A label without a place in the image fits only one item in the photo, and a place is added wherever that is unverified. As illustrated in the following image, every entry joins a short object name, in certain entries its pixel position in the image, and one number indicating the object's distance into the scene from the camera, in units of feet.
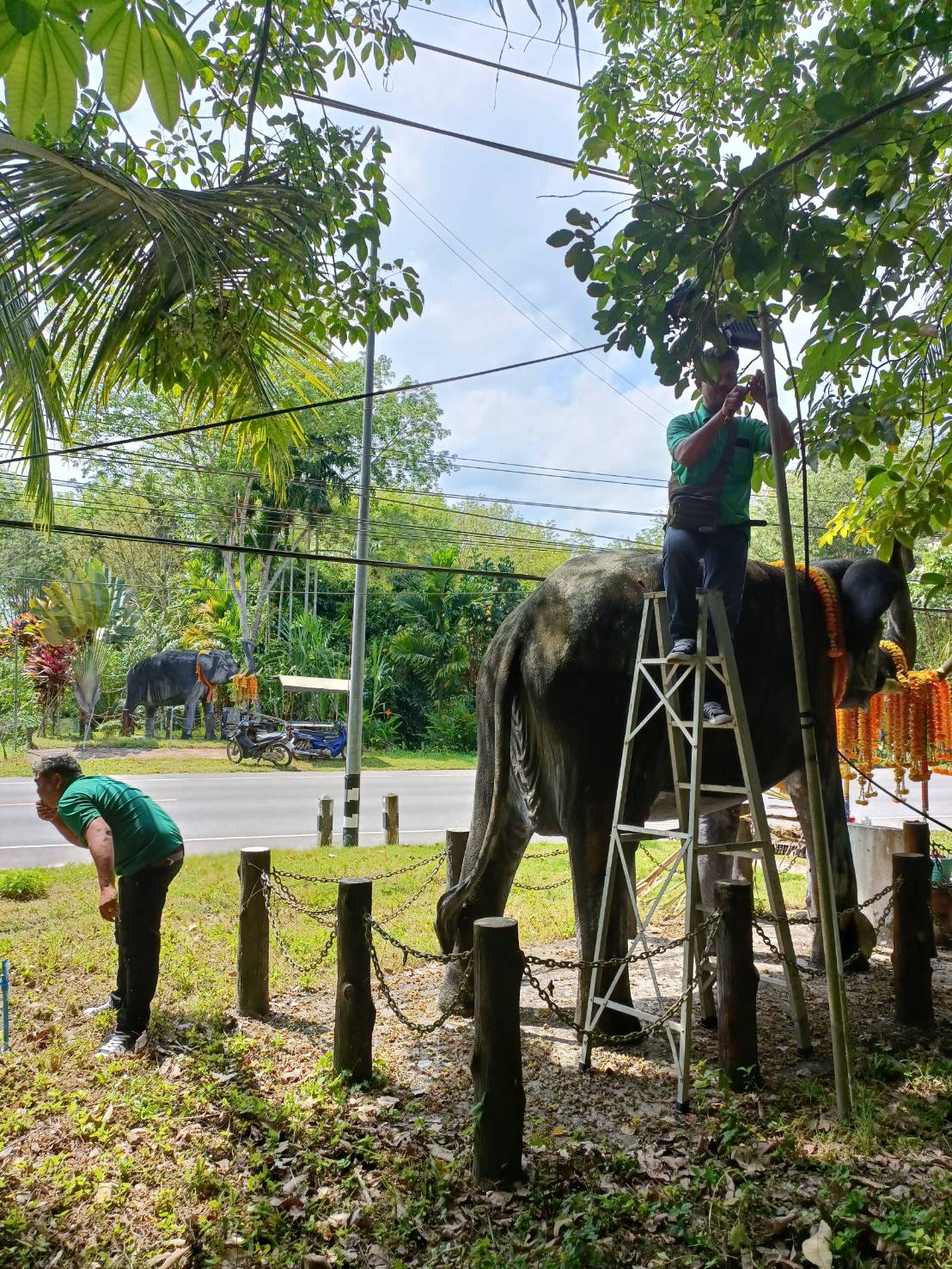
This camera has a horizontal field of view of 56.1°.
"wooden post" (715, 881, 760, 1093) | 13.75
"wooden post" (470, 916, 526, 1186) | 11.51
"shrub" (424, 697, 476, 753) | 86.17
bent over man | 15.97
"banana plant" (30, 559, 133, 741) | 72.38
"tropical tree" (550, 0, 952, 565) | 10.69
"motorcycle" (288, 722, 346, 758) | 70.08
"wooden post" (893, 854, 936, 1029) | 16.16
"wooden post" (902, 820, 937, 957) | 19.98
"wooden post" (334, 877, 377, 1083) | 14.44
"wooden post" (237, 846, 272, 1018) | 17.76
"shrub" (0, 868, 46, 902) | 27.55
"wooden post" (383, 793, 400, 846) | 38.88
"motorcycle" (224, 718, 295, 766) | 66.13
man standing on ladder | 14.83
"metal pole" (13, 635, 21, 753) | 63.85
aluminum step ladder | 13.67
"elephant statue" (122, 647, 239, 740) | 77.30
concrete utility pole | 37.45
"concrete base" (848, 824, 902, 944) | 23.66
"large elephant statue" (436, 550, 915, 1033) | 16.21
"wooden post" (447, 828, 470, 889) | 19.74
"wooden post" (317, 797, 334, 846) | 37.65
